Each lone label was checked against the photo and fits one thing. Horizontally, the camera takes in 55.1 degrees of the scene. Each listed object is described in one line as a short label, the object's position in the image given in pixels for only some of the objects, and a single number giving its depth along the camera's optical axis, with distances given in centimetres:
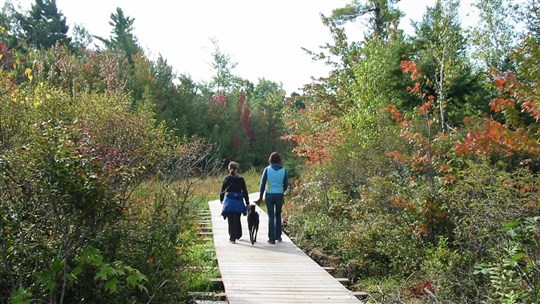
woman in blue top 956
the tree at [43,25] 4547
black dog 964
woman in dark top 955
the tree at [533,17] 2231
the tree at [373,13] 2494
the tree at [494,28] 2676
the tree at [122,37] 3462
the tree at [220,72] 5938
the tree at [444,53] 1166
